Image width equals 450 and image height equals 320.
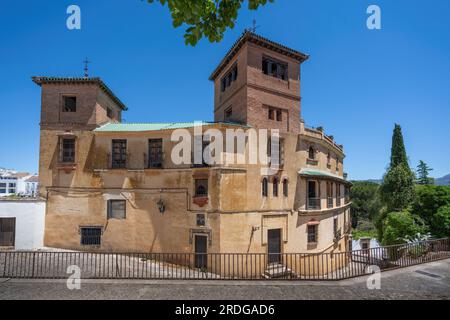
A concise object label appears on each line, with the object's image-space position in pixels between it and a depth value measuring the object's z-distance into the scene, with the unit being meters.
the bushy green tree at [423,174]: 48.81
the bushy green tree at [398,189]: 24.08
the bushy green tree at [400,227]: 17.91
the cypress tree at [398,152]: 29.23
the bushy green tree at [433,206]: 17.30
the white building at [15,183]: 82.12
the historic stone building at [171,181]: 15.49
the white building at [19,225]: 15.77
